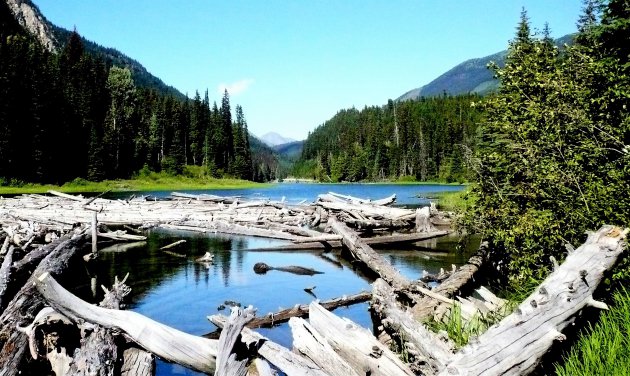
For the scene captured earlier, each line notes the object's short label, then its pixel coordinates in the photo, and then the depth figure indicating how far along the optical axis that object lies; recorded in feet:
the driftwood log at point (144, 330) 21.72
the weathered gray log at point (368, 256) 42.01
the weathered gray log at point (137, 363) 22.63
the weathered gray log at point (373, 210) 87.86
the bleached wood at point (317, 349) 18.89
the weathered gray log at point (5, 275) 30.99
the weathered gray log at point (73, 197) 105.09
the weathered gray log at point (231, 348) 19.53
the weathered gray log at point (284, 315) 34.04
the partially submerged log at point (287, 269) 54.65
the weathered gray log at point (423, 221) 81.30
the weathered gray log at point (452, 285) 31.35
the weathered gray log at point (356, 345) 18.17
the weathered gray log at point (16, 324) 22.59
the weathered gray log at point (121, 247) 68.13
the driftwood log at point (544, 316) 15.51
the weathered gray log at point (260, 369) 19.81
